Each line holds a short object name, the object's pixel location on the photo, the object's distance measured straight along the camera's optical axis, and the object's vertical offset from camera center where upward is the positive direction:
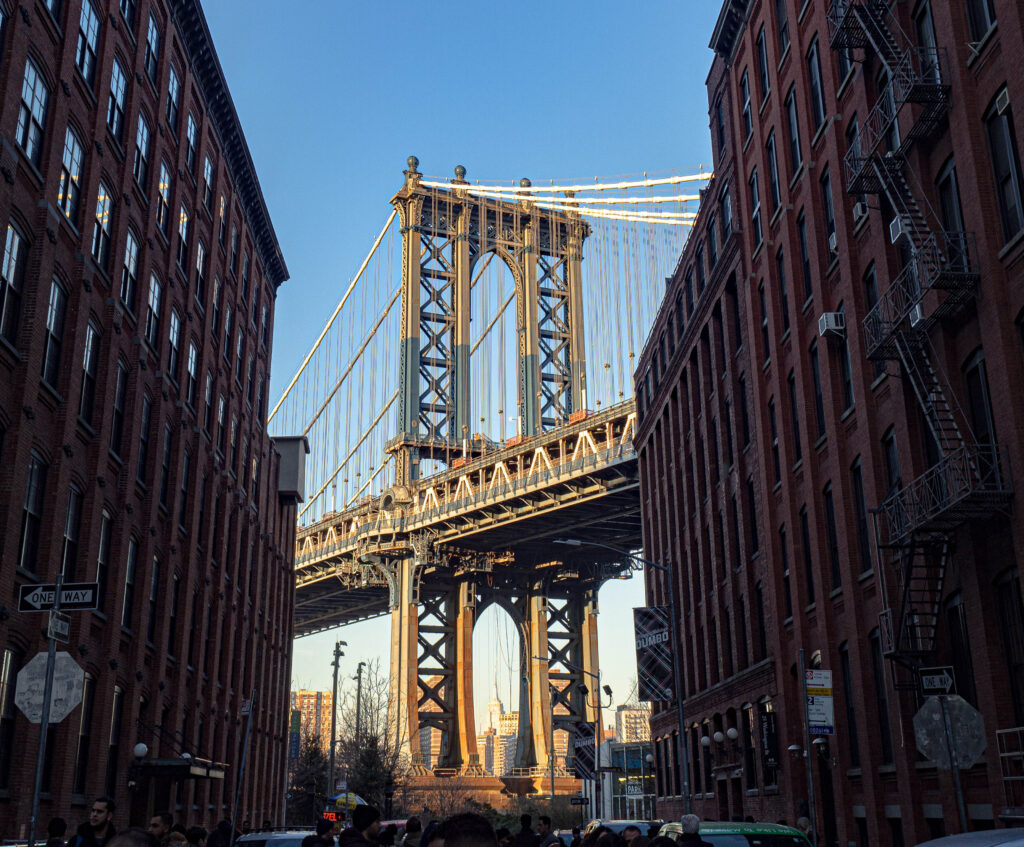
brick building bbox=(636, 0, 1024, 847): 20.61 +8.88
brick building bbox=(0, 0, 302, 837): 23.62 +10.68
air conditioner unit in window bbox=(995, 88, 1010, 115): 20.34 +11.60
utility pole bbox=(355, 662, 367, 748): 68.45 +6.85
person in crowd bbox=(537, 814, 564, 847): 15.18 -0.20
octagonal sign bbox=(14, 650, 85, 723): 11.99 +1.33
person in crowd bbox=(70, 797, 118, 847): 10.85 -0.02
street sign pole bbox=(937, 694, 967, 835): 13.96 +0.78
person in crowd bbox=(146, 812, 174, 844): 13.70 +0.01
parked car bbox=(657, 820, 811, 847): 14.15 -0.21
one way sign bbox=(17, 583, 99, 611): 12.70 +2.34
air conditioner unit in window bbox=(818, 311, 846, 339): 28.47 +11.19
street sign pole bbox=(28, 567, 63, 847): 10.94 +1.06
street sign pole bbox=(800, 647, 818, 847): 22.75 +1.14
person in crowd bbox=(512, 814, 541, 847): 13.89 -0.21
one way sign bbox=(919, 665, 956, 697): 15.06 +1.63
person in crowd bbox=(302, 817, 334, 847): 9.11 -0.11
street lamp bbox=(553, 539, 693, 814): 28.56 +3.25
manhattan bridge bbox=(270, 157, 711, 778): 83.75 +21.53
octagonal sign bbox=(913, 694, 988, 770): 14.03 +0.94
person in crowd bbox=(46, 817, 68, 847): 13.06 -0.07
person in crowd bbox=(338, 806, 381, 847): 8.48 -0.06
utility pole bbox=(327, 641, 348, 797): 58.03 +5.53
